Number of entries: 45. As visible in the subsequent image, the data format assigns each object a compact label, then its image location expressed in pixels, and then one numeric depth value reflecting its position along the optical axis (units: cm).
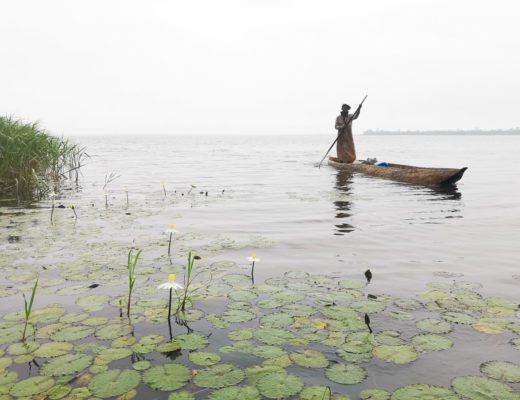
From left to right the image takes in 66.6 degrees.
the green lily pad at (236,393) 273
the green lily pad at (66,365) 304
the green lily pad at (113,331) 365
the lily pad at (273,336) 356
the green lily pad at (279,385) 279
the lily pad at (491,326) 379
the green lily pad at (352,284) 505
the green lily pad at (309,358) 319
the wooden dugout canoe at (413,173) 1488
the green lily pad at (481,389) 277
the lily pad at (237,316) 405
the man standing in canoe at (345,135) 1891
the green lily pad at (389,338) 357
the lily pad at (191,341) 347
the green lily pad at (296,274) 546
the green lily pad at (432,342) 350
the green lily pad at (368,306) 426
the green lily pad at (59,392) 273
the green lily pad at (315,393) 275
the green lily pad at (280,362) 318
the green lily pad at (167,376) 290
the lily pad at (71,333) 359
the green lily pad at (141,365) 312
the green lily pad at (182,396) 274
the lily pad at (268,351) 333
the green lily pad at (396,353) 330
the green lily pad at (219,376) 291
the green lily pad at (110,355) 320
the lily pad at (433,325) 382
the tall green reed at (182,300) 413
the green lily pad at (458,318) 398
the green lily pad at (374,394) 280
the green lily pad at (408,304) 436
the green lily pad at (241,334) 366
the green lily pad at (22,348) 334
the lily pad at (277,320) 390
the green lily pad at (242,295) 461
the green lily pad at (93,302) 431
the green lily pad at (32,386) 277
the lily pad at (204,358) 321
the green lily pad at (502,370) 301
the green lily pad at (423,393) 279
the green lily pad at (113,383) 279
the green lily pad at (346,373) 298
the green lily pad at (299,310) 415
